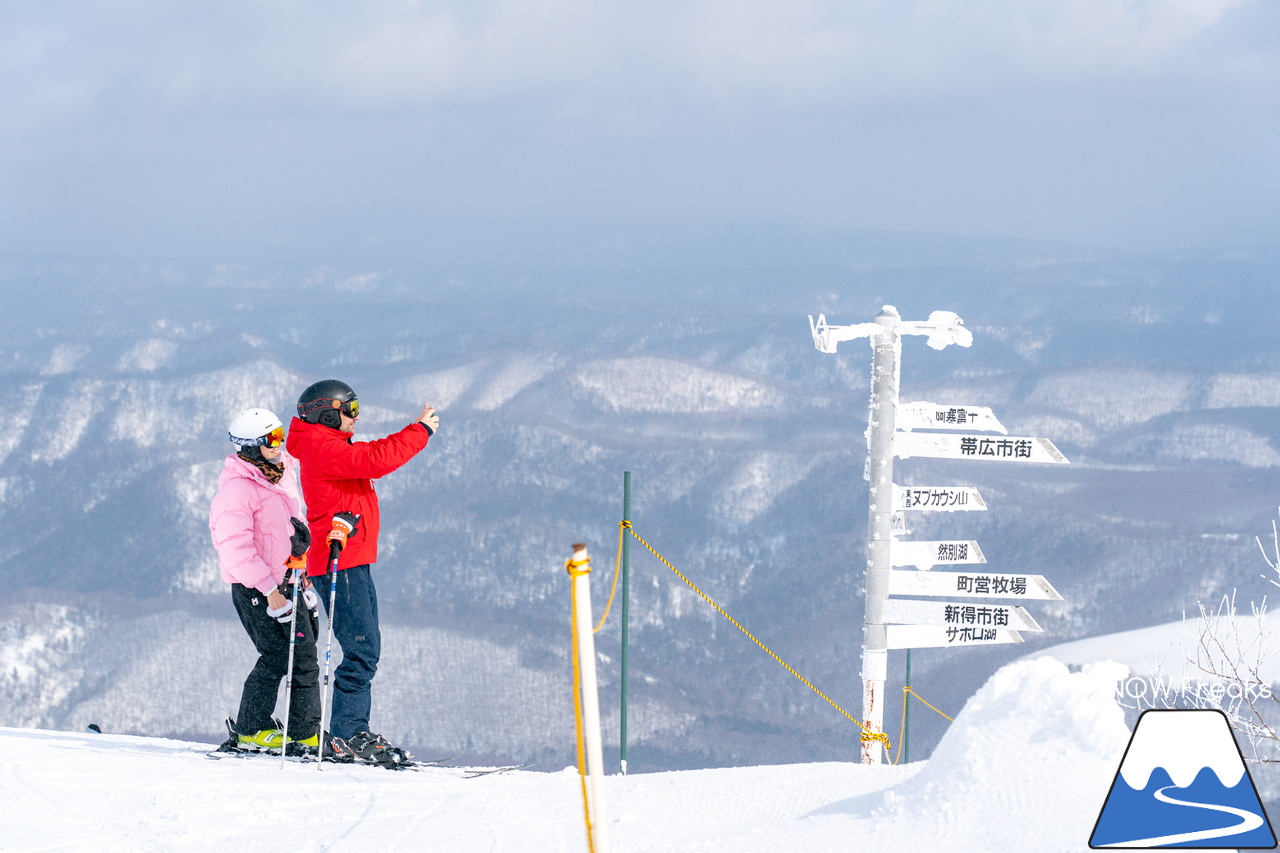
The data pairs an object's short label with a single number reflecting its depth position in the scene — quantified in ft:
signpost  61.36
